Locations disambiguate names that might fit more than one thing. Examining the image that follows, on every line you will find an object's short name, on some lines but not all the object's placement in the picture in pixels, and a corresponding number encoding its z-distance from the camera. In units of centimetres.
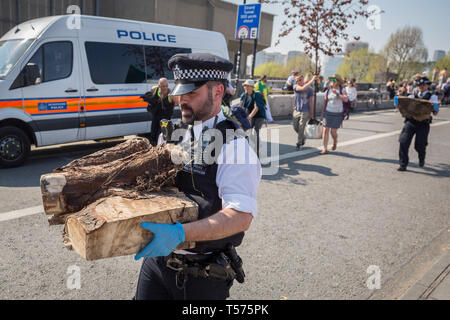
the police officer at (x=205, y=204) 164
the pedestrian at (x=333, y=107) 909
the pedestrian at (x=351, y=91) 1731
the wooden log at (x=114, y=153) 186
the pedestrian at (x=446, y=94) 2950
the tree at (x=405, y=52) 5562
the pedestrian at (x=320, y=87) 1977
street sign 1348
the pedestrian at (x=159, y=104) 667
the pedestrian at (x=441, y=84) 2828
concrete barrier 1540
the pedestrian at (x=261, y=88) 910
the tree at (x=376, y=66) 5903
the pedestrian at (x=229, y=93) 679
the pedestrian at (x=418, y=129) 782
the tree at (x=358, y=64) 6303
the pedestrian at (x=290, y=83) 1819
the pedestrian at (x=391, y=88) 2648
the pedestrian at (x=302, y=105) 944
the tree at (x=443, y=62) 5721
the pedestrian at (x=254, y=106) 841
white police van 677
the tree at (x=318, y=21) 991
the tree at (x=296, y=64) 6649
